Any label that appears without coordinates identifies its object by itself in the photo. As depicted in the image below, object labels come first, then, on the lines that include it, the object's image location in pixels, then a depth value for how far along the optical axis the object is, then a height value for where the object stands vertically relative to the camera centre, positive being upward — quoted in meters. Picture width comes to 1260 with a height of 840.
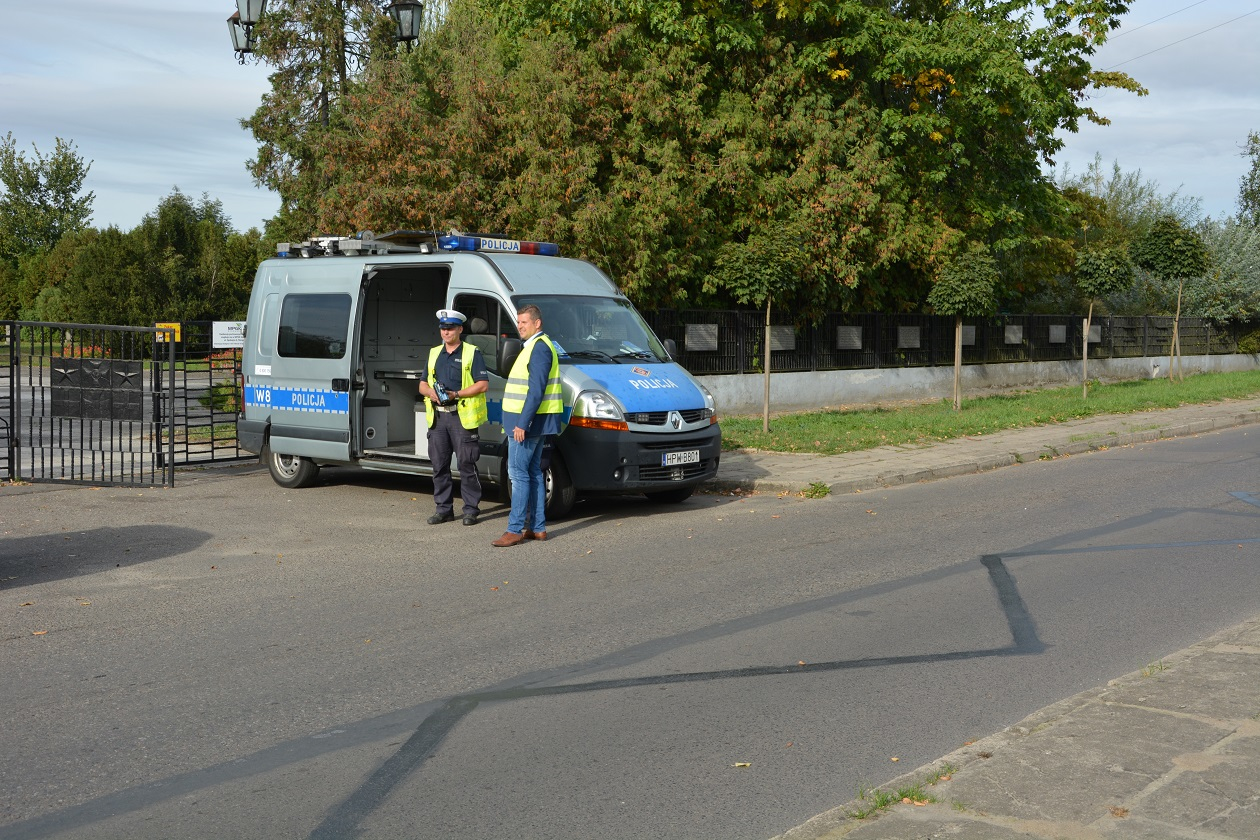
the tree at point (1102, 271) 26.06 +1.88
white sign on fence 15.59 +0.27
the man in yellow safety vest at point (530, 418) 10.00 -0.52
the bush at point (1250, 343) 39.47 +0.47
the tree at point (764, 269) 19.61 +1.45
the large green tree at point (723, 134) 18.67 +4.03
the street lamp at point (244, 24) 15.16 +4.30
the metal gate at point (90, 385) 13.34 -0.33
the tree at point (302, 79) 21.53 +5.26
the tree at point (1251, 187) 80.06 +11.66
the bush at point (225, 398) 16.22 -0.59
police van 11.02 -0.08
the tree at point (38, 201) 46.66 +6.16
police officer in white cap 10.70 -0.48
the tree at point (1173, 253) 28.94 +2.55
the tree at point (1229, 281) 38.00 +2.41
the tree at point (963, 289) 23.69 +1.34
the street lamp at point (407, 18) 15.53 +4.41
